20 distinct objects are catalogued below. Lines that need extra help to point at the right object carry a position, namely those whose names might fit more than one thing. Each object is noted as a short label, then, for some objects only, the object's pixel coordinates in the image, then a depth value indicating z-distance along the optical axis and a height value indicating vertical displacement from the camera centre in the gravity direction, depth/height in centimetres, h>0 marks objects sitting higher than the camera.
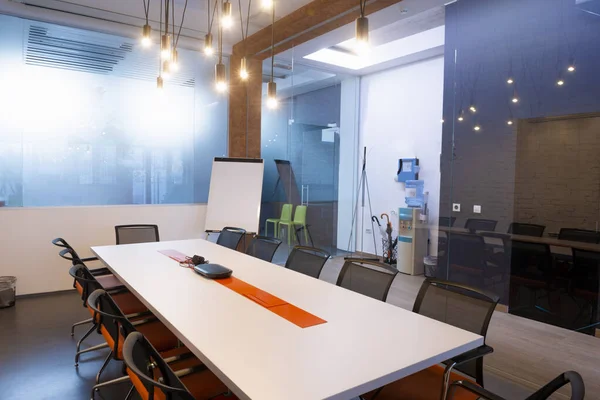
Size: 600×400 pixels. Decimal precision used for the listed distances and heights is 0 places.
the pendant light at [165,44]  322 +114
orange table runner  215 -74
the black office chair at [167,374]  144 -83
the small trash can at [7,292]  465 -135
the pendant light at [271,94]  330 +77
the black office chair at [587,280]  303 -71
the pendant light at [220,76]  339 +92
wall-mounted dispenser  659 +29
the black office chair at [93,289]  282 -103
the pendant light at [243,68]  335 +99
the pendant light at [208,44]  324 +115
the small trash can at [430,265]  602 -120
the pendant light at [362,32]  209 +82
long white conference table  153 -75
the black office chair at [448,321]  202 -78
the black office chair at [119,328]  213 -99
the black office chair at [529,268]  344 -72
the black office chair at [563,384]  127 -66
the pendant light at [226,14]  276 +120
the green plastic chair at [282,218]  684 -59
